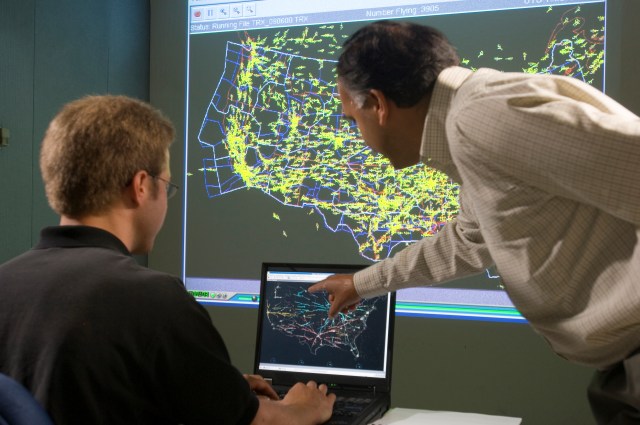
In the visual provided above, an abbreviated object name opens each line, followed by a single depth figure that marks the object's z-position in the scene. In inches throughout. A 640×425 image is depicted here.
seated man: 44.1
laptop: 74.6
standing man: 43.7
